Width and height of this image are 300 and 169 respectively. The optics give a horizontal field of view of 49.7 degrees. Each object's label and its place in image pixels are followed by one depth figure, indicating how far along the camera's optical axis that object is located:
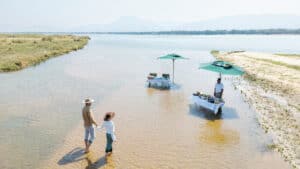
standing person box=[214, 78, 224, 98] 20.59
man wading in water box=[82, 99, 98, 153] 12.44
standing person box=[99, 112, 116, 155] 12.27
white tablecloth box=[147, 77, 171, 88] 27.48
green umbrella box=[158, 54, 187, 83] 28.72
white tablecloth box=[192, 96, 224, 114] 19.41
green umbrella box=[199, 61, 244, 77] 20.83
